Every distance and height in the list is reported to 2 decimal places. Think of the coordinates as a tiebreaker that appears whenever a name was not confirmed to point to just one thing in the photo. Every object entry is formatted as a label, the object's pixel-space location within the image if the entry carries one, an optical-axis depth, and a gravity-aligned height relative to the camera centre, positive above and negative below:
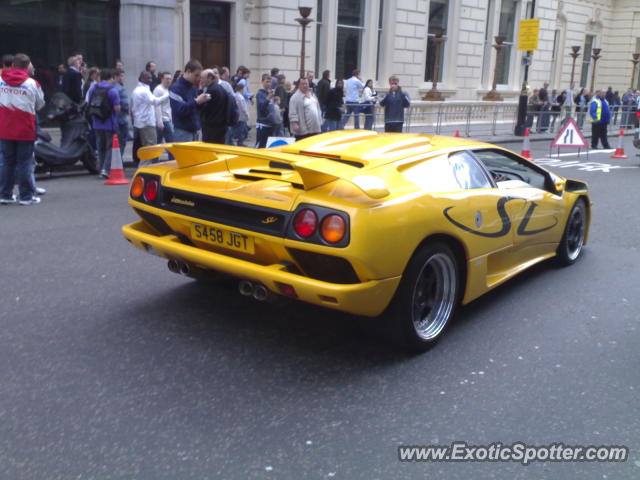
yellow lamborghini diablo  3.59 -0.79
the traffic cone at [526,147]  15.85 -1.28
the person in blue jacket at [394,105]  16.62 -0.44
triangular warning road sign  16.00 -0.98
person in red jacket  7.91 -0.64
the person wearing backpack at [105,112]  10.95 -0.62
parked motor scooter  10.85 -1.12
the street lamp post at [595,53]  31.46 +2.02
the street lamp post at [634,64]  35.34 +1.86
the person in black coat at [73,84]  13.04 -0.23
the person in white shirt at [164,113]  11.18 -0.61
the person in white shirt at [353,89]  19.55 -0.10
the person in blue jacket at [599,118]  19.05 -0.62
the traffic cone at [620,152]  17.83 -1.43
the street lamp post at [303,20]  17.23 +1.59
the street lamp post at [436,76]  24.09 +0.48
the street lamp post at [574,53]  30.98 +1.95
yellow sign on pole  21.88 +1.91
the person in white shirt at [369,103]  18.56 -0.48
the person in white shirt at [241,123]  12.87 -0.82
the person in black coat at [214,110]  9.42 -0.44
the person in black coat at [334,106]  16.12 -0.51
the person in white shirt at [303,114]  10.77 -0.50
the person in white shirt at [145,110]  11.01 -0.56
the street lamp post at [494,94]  26.61 -0.09
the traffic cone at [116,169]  10.55 -1.48
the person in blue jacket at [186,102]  9.51 -0.34
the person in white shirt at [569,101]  26.68 -0.23
